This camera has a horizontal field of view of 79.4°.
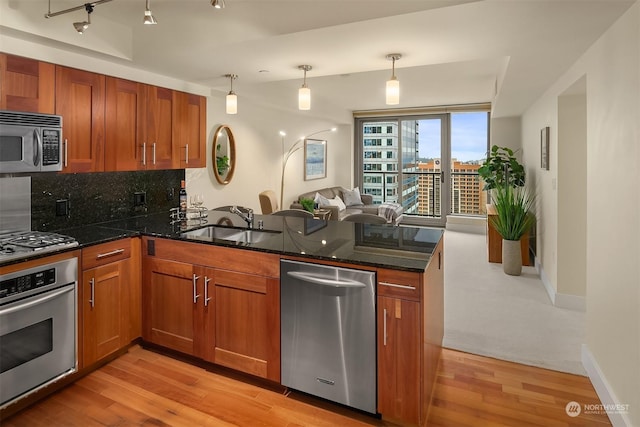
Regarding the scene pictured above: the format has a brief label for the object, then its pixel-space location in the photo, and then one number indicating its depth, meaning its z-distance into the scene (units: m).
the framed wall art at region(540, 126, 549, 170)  4.15
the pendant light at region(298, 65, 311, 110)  3.28
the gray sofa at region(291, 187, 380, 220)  6.77
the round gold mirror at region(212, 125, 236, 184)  4.86
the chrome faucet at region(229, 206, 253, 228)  3.16
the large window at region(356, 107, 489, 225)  8.38
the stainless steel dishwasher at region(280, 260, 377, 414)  2.09
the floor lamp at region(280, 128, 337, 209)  6.48
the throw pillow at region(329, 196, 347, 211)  7.41
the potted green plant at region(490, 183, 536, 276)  4.82
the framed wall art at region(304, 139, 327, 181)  7.52
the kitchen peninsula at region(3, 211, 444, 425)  2.01
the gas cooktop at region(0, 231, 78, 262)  2.14
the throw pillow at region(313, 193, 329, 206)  6.93
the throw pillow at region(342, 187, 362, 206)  8.37
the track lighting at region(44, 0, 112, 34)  2.17
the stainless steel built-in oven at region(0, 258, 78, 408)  2.07
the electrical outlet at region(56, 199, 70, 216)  2.92
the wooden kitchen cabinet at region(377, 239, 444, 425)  1.97
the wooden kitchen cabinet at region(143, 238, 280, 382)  2.38
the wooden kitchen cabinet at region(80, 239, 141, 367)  2.52
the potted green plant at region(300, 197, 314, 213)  6.25
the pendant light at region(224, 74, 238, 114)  3.58
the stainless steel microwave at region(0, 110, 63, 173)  2.30
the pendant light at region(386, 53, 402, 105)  2.90
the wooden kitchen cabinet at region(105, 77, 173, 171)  3.03
